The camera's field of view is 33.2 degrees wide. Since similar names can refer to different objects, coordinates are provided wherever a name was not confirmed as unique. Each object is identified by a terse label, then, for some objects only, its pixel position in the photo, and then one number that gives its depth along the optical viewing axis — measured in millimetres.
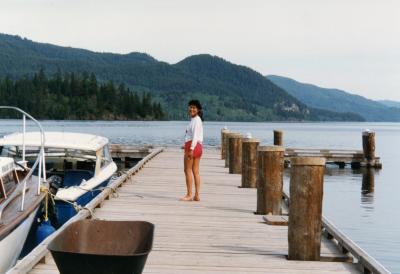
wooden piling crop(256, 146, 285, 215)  12102
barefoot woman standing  13320
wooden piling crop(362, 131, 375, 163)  36812
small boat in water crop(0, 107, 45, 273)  8955
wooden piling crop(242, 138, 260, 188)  16641
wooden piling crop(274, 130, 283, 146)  35688
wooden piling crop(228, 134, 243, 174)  21622
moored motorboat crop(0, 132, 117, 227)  15125
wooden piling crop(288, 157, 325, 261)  8625
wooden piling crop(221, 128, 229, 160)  28644
